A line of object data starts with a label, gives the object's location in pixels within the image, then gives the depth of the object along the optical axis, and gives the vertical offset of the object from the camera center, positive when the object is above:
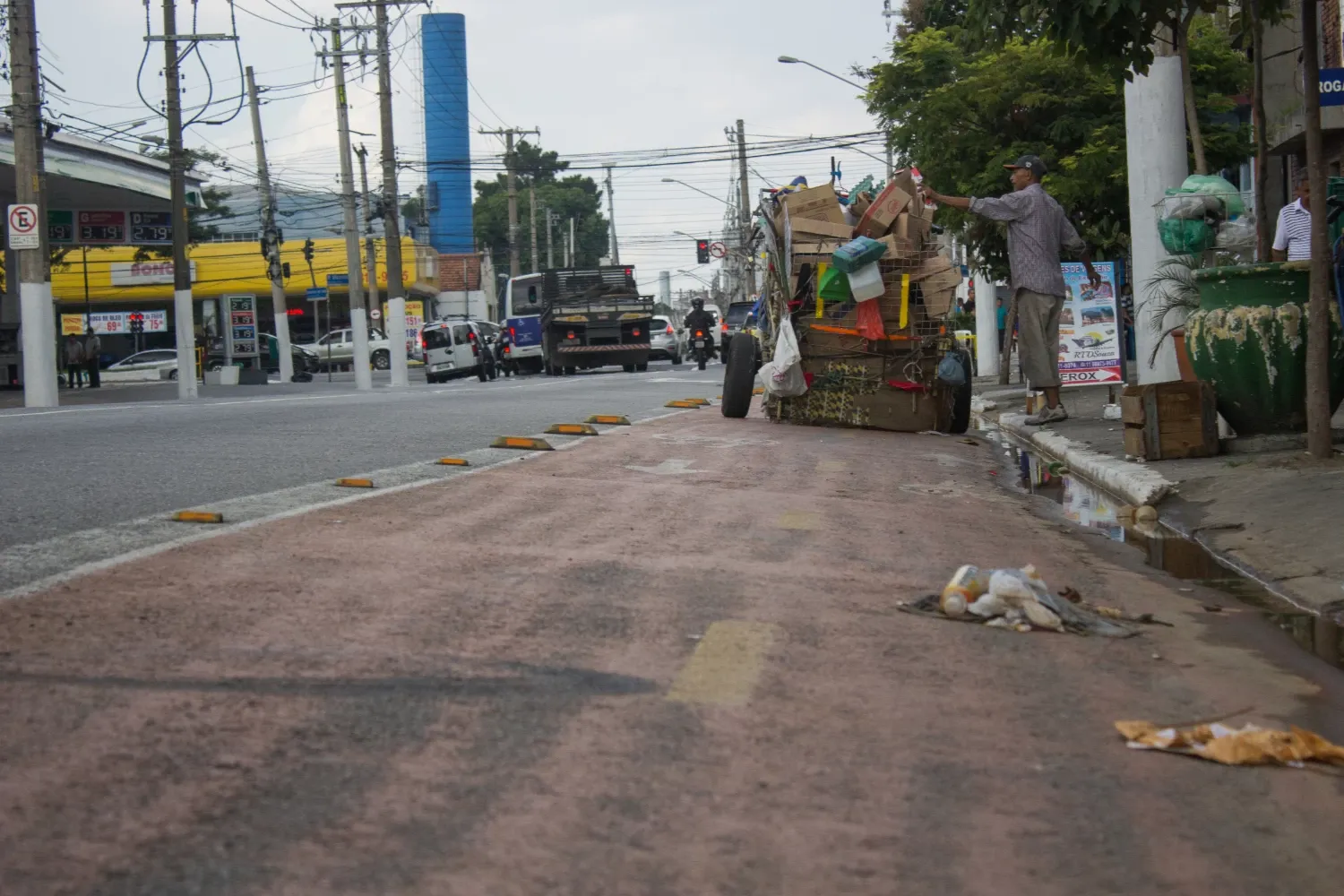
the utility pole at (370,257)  49.43 +4.08
